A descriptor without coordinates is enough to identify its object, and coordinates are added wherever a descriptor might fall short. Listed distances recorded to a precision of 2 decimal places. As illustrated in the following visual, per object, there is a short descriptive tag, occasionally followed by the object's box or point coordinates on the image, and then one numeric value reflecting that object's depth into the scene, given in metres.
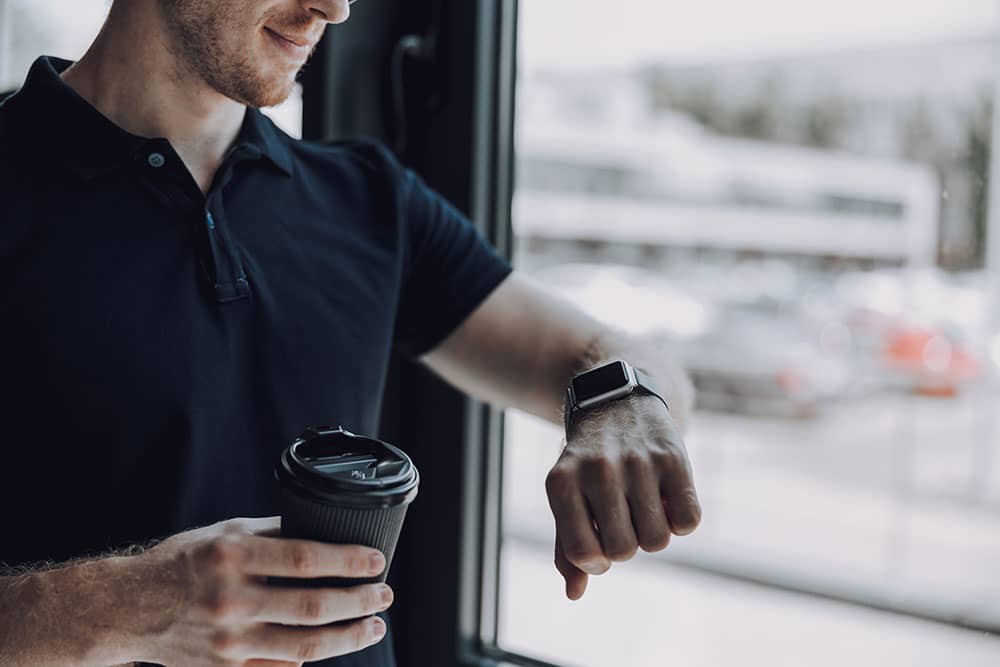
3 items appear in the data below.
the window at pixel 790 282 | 1.53
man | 0.74
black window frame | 1.35
